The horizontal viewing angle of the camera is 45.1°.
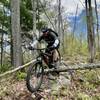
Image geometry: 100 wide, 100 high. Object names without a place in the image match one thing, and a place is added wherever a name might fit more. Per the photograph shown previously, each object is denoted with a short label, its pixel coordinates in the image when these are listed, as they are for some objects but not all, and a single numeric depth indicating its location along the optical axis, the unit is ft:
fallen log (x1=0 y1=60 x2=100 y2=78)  14.50
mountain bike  12.13
